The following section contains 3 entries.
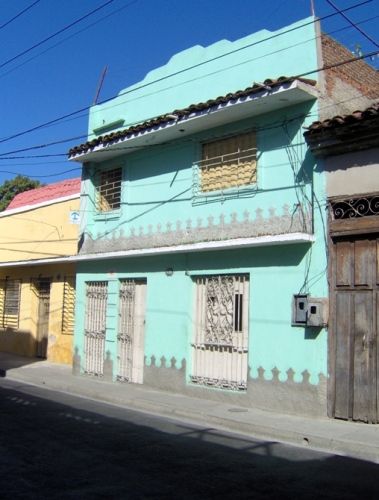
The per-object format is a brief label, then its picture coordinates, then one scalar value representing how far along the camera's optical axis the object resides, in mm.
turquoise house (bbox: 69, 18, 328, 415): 9938
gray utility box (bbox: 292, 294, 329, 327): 9453
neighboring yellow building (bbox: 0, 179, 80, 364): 17859
